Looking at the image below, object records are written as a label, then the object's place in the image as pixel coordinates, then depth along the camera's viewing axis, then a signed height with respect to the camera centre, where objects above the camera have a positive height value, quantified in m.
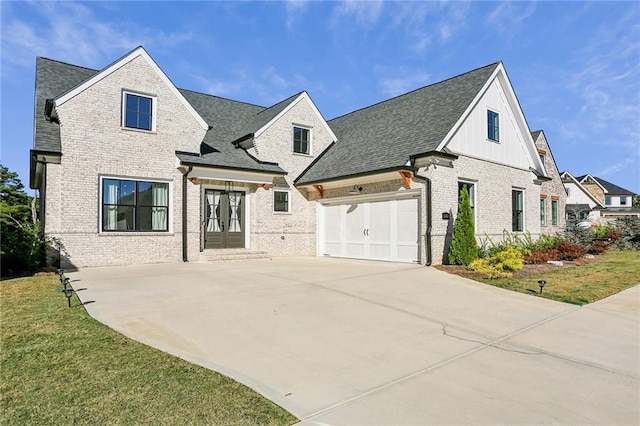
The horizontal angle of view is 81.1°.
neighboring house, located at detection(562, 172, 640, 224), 38.52 +3.60
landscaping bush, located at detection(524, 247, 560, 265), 14.16 -1.31
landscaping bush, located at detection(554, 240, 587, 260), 15.72 -1.23
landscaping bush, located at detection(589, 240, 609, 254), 19.23 -1.31
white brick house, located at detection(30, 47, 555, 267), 12.66 +1.93
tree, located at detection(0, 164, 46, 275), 10.92 -0.83
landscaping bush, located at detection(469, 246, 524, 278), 11.12 -1.30
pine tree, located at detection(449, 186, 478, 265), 12.80 -0.45
